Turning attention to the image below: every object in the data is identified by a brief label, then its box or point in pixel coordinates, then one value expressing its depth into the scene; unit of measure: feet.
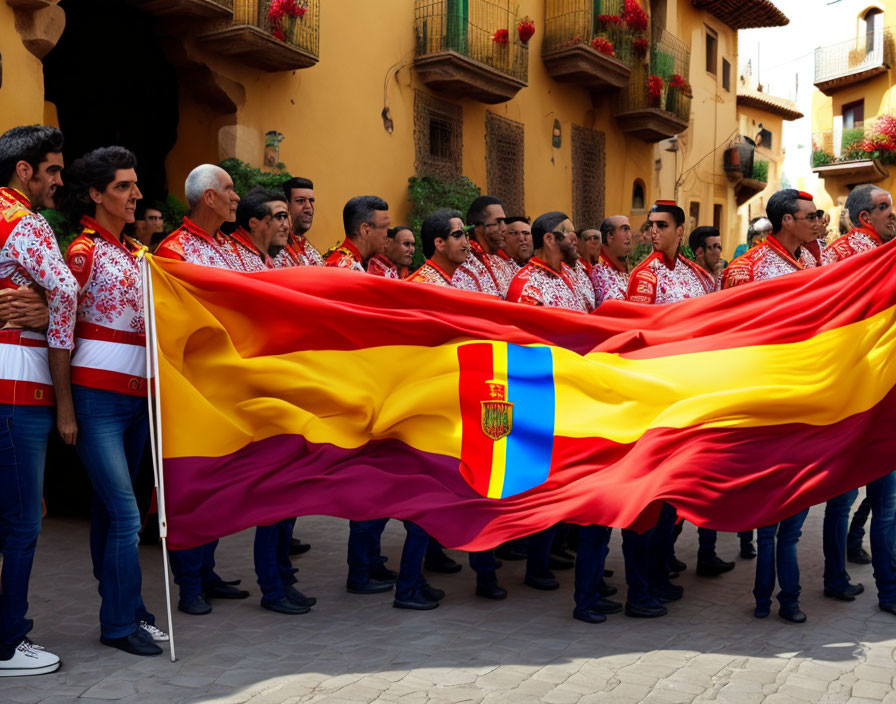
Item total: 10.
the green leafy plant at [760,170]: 91.66
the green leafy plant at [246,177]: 37.52
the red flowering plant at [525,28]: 52.21
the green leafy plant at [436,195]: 47.06
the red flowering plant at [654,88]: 63.46
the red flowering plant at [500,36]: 49.90
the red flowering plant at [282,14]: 37.60
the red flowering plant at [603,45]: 58.03
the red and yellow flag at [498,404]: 14.32
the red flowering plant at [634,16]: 61.16
